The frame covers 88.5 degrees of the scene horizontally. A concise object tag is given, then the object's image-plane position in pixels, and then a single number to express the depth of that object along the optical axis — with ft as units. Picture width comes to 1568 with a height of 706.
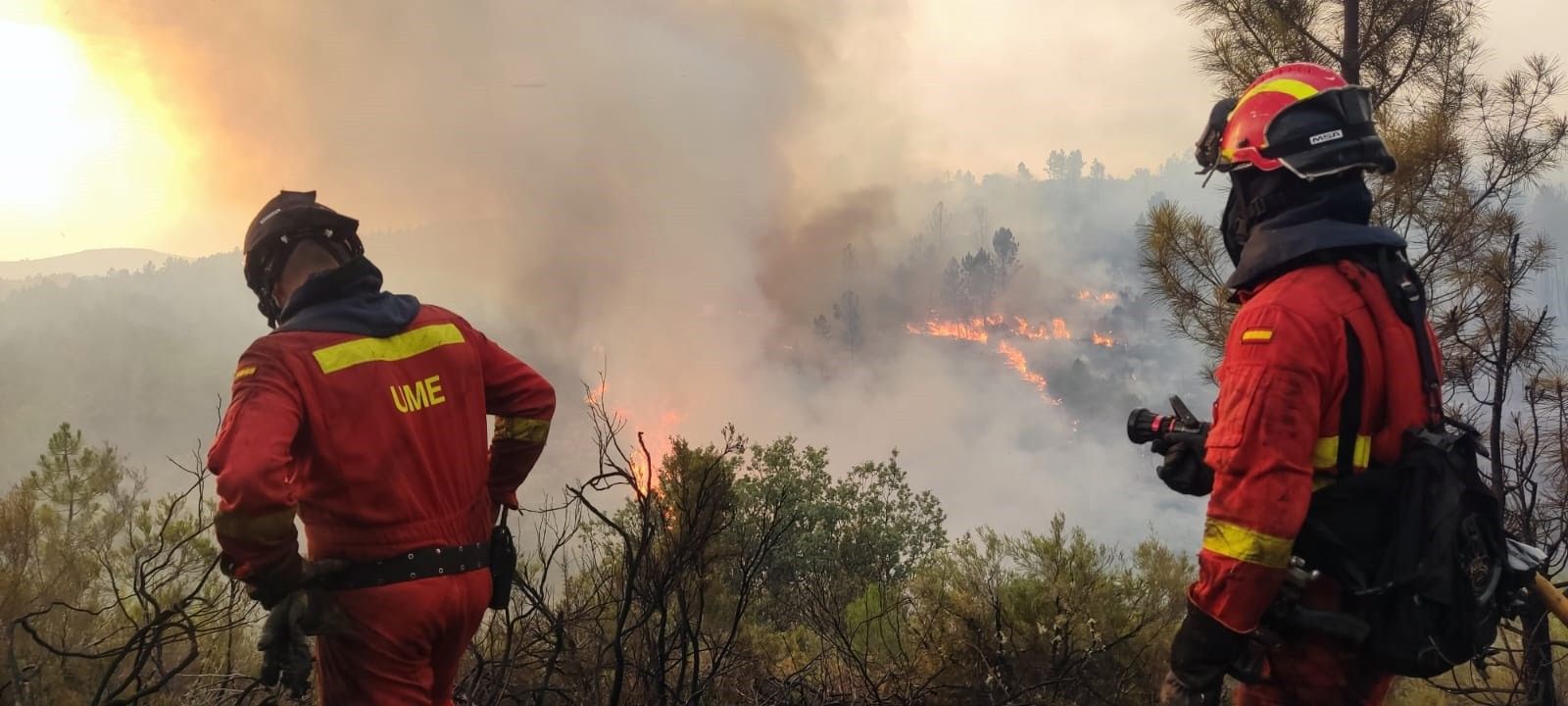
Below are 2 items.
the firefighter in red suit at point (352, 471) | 6.55
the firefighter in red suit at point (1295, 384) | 6.23
